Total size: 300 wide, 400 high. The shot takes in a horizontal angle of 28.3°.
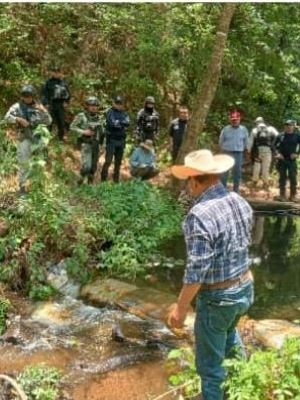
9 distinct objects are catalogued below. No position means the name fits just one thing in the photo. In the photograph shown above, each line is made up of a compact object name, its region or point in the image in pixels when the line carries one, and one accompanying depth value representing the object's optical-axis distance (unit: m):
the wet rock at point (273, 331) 6.24
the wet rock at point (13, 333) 6.66
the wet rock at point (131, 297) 7.20
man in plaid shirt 3.78
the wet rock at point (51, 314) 7.16
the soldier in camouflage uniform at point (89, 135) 10.49
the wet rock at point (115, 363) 6.02
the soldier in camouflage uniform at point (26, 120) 9.18
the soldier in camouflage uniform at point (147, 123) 12.29
